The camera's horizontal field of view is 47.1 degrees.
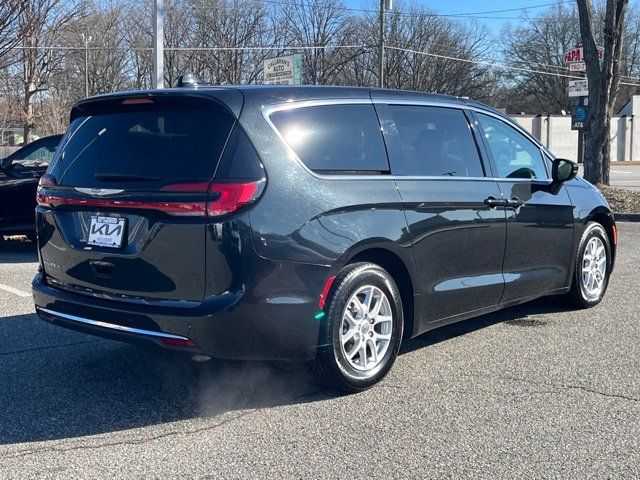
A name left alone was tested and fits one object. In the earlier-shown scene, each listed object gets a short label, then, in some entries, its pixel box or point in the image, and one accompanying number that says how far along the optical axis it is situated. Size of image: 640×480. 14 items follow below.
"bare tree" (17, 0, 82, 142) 13.42
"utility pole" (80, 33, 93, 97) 38.65
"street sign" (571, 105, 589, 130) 23.23
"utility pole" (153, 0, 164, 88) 14.18
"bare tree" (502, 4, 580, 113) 62.19
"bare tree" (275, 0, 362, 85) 51.91
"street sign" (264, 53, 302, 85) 22.45
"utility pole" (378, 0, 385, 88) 30.48
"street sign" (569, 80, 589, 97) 16.91
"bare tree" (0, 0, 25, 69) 12.88
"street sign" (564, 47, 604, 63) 18.55
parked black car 9.96
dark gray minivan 3.87
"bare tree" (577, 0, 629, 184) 15.13
